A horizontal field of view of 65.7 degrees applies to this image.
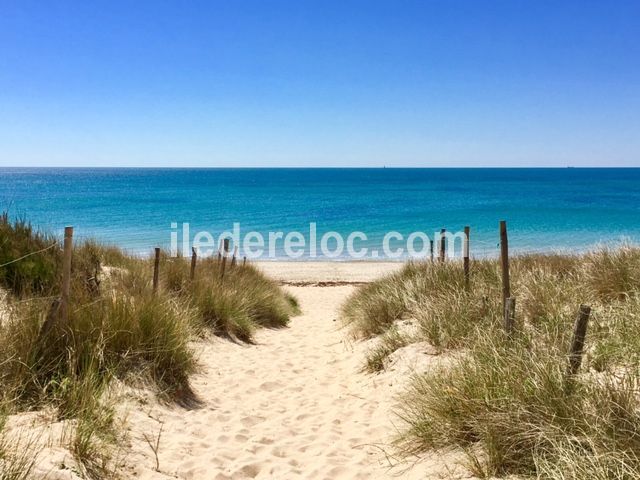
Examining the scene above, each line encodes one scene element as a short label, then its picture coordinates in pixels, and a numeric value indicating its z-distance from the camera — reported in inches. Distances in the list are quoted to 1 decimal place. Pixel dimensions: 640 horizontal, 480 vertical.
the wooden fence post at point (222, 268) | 446.0
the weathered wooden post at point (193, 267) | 404.8
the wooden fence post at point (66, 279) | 201.6
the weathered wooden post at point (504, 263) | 252.1
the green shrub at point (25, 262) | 296.8
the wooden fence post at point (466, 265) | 330.2
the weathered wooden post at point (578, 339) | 163.3
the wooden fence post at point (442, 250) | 390.7
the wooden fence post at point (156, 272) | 335.7
